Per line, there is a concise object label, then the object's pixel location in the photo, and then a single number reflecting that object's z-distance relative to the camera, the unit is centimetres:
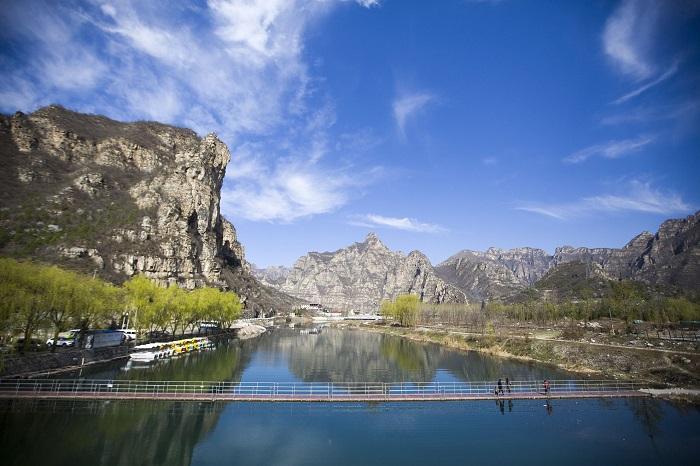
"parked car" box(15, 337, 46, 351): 4966
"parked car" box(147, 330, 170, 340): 8596
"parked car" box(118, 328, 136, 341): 7806
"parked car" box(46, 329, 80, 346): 6131
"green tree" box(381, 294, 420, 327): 17312
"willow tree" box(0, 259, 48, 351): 4325
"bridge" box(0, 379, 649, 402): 3722
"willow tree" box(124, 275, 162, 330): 7756
